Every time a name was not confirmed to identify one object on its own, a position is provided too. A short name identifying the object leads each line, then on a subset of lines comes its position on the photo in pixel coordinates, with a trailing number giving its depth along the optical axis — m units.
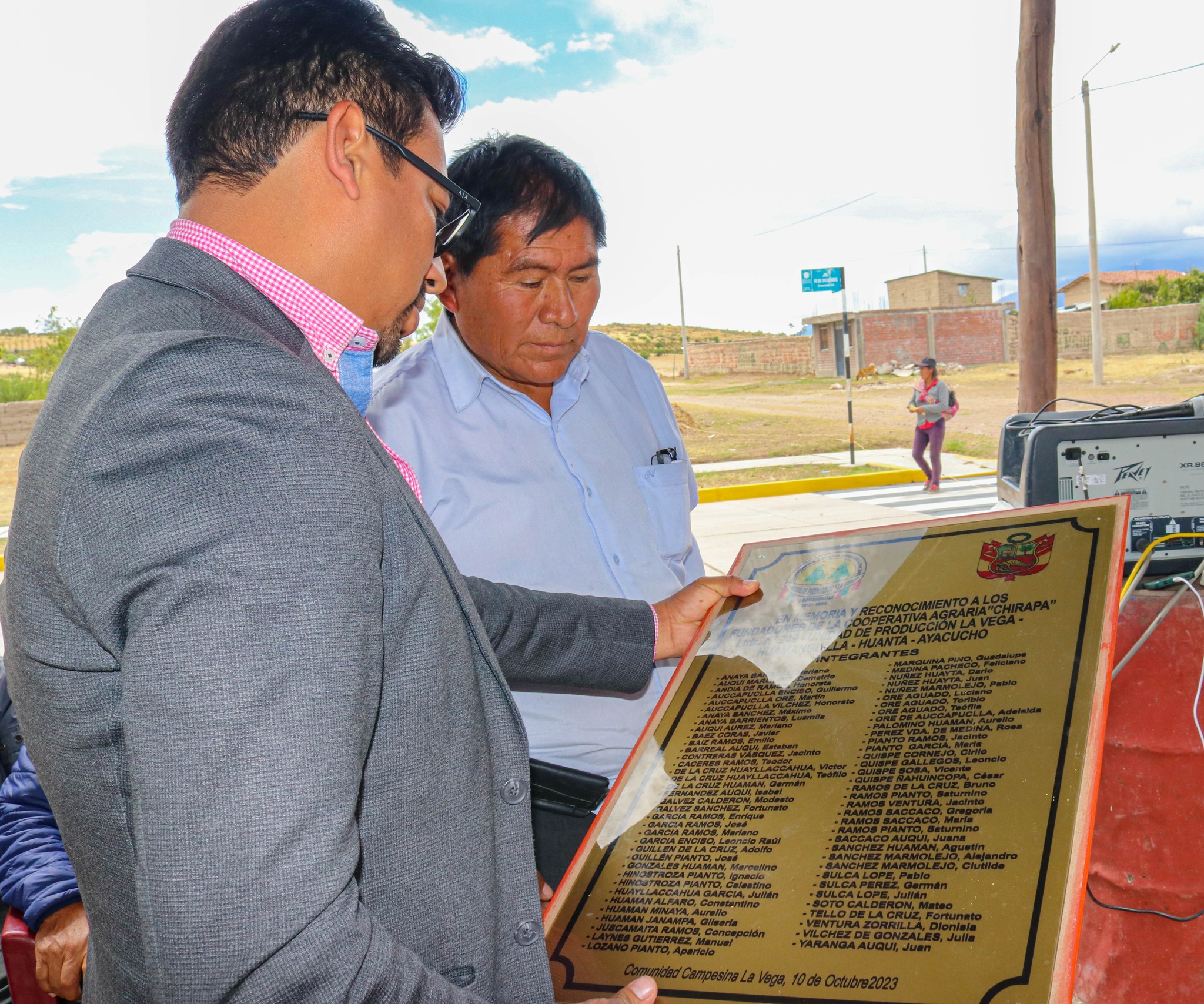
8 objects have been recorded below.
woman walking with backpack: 10.52
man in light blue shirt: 1.72
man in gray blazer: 0.60
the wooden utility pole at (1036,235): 6.50
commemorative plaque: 0.84
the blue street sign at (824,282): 12.27
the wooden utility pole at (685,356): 37.00
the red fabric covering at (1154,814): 1.77
